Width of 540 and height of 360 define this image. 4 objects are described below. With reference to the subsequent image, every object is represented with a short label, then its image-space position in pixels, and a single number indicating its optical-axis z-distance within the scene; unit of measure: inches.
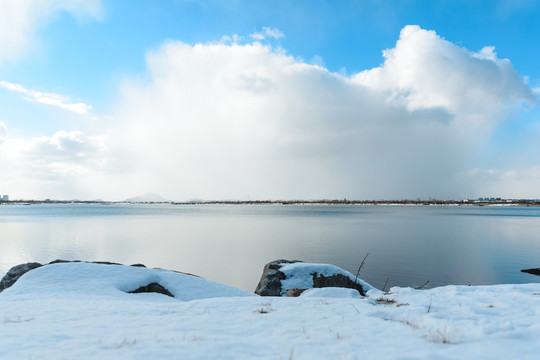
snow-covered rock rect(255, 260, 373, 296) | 533.3
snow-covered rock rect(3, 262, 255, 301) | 391.2
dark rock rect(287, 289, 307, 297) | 450.0
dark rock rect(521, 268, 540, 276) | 892.2
